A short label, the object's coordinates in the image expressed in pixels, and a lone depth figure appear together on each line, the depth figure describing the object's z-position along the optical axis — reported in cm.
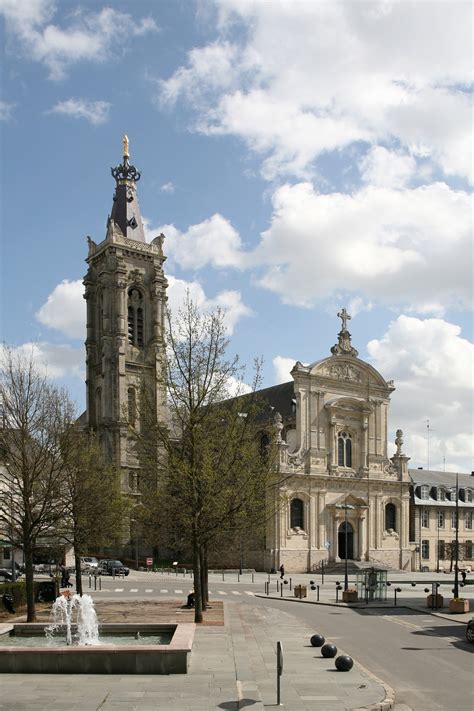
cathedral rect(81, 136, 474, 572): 7281
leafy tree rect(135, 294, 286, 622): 2978
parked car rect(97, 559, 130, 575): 6109
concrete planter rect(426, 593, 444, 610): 3488
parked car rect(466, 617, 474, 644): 2362
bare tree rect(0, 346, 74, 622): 2973
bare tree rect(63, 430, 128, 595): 3366
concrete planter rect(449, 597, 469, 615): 3297
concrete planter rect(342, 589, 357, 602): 3834
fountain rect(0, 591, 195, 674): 1689
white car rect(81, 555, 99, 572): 6239
